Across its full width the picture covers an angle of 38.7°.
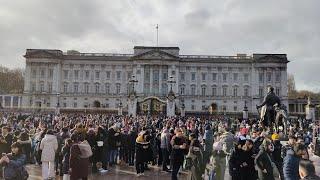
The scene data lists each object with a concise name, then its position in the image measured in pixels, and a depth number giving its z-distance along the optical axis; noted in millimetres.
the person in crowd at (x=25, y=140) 13867
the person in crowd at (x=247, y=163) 10484
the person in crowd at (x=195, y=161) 11891
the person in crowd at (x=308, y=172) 6668
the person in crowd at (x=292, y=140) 11703
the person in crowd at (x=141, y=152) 16078
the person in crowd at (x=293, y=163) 8734
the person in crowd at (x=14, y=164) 8969
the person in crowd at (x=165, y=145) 17562
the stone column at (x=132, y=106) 63928
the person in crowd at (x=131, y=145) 19609
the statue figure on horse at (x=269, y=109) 23469
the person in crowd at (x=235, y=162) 10523
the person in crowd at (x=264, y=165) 10094
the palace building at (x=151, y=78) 94938
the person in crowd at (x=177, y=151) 13852
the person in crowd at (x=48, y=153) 13477
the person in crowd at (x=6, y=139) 11941
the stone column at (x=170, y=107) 64062
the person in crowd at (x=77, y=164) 11750
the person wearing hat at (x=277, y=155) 14241
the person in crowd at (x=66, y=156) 12793
